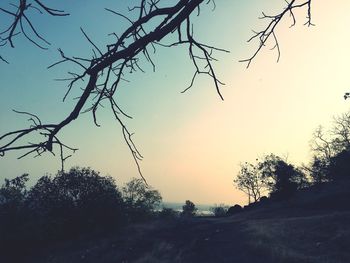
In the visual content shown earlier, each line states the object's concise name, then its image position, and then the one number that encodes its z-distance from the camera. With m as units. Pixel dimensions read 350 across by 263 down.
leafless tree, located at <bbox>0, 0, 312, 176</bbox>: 1.96
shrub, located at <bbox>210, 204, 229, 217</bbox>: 65.75
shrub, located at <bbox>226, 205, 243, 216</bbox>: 52.06
